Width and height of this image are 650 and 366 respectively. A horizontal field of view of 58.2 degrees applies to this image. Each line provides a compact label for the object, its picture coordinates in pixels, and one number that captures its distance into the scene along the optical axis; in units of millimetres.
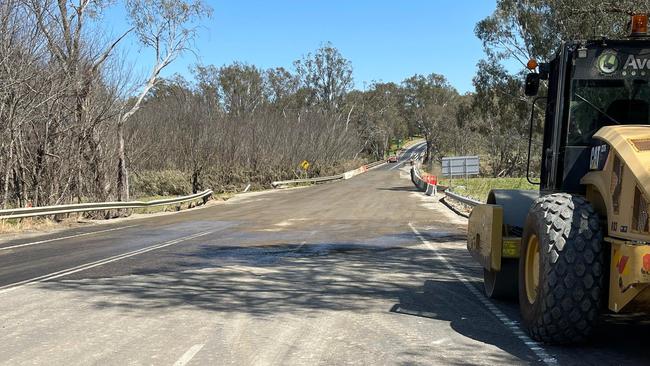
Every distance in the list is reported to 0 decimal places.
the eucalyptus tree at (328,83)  104875
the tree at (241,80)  103044
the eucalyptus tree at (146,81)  26891
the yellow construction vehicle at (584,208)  4527
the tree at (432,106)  101812
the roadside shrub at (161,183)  45281
